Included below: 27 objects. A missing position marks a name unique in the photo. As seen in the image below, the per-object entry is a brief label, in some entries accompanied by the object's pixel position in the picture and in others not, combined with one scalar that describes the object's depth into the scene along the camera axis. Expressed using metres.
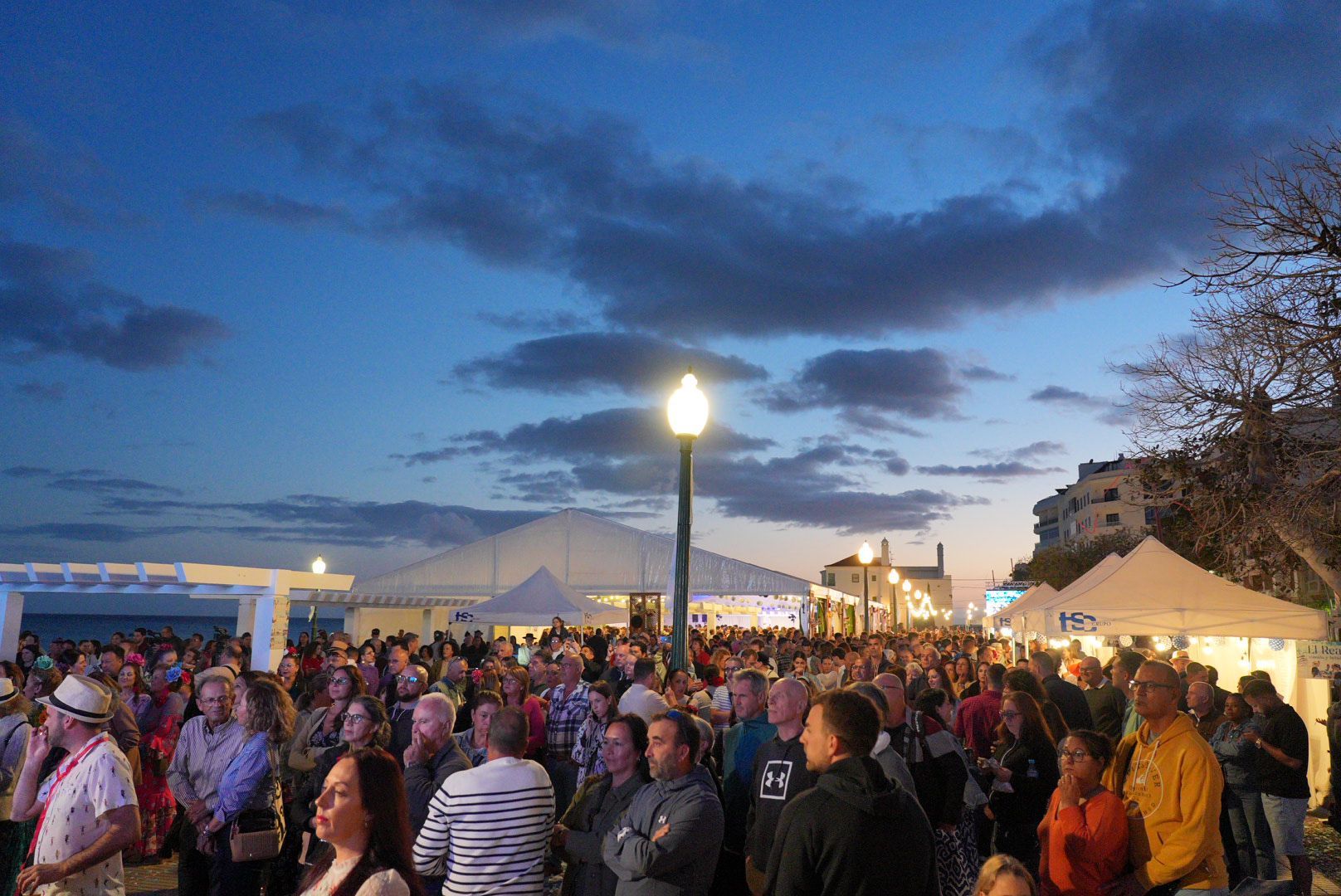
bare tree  13.23
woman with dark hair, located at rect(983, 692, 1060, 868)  6.82
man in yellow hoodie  4.66
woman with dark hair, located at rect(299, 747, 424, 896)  3.08
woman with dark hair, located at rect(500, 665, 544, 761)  9.14
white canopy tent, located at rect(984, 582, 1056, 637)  16.91
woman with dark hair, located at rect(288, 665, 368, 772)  7.07
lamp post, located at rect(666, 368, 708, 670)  9.34
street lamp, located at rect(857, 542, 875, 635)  27.11
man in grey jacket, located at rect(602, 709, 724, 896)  4.33
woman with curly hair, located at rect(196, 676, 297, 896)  5.67
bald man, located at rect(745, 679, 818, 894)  4.81
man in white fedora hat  4.39
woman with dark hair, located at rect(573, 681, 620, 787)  7.46
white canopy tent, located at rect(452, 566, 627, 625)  18.45
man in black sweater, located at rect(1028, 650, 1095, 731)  9.79
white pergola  16.27
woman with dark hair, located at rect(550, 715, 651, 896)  4.79
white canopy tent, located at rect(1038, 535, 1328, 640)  12.47
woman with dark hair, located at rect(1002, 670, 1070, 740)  7.58
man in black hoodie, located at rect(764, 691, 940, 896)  3.41
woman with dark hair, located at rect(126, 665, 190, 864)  9.48
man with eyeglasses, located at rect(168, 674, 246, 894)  5.88
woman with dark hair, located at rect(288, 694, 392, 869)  5.73
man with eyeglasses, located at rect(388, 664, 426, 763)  7.40
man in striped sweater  4.38
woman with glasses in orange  4.63
